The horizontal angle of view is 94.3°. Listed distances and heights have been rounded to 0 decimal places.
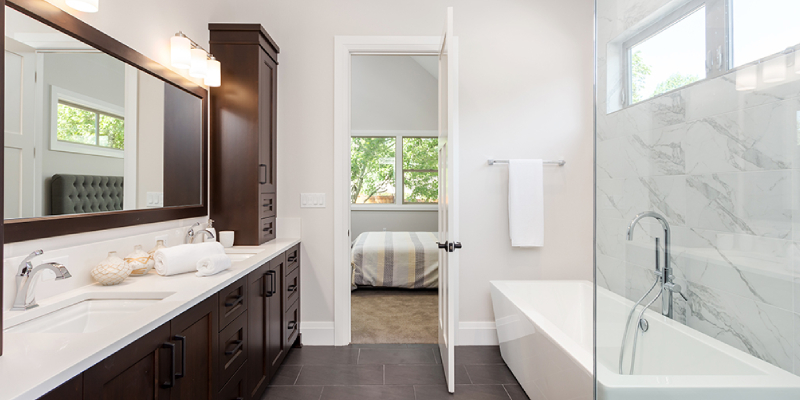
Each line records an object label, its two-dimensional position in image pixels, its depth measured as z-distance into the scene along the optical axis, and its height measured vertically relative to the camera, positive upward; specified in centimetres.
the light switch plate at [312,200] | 268 +0
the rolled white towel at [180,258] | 149 -24
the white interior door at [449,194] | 199 +4
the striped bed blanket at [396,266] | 390 -70
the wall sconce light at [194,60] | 192 +77
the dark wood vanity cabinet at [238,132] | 234 +43
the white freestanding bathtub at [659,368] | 67 -36
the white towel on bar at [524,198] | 263 +2
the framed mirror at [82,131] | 114 +27
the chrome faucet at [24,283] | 108 -24
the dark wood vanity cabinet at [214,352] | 87 -49
